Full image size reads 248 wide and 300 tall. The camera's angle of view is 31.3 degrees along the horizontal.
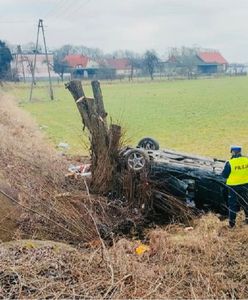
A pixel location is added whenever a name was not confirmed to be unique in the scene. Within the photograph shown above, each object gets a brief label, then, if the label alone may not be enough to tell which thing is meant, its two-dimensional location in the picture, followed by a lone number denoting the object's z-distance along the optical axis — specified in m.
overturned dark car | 8.47
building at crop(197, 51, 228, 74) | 119.25
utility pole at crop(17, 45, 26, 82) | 71.97
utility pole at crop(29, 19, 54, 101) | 45.41
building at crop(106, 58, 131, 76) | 111.81
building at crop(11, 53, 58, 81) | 87.93
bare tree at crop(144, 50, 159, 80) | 94.34
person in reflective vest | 7.81
